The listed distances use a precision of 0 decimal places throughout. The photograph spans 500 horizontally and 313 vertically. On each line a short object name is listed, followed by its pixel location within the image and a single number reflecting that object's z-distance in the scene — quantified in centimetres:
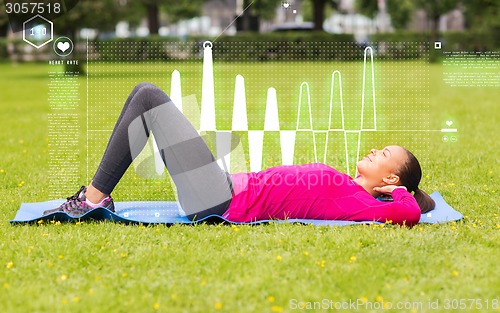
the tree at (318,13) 3575
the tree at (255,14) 3991
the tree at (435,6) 3831
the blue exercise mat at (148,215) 496
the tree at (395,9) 4397
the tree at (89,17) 2231
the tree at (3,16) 2294
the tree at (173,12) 3667
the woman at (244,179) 474
